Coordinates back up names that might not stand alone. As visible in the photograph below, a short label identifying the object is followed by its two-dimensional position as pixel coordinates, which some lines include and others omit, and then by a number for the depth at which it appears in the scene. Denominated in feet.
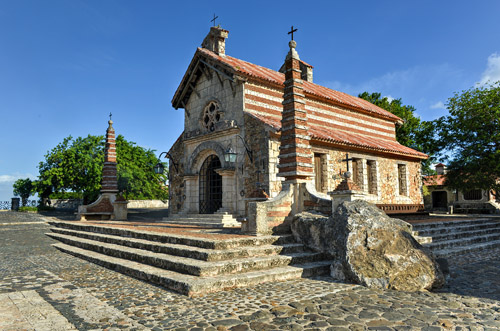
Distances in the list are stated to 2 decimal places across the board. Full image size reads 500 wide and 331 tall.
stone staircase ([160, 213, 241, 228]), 43.75
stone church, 42.70
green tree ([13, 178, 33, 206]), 129.70
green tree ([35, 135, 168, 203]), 92.22
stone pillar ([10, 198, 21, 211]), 105.81
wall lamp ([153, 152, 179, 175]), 50.26
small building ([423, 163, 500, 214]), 100.89
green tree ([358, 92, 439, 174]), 82.08
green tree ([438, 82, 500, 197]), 62.39
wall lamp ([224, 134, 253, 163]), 42.50
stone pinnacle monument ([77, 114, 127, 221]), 64.08
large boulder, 19.47
